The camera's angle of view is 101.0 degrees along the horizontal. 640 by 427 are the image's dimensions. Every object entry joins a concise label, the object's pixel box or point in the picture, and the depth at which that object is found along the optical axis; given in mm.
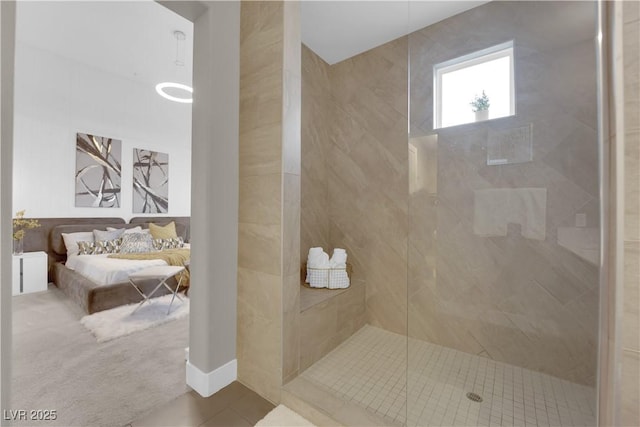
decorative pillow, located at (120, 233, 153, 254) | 3873
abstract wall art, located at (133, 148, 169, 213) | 4582
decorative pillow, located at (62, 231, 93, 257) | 3633
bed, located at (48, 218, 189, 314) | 2824
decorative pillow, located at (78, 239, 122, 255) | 3652
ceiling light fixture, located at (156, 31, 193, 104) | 3145
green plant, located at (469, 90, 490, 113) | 1953
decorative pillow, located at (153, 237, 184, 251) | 4215
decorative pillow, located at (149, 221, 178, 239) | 4355
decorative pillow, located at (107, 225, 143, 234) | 4071
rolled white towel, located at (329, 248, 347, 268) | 2475
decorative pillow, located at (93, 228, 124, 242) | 3885
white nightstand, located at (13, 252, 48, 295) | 3256
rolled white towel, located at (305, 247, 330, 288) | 2404
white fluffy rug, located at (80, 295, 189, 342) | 2404
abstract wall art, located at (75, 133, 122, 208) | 3938
